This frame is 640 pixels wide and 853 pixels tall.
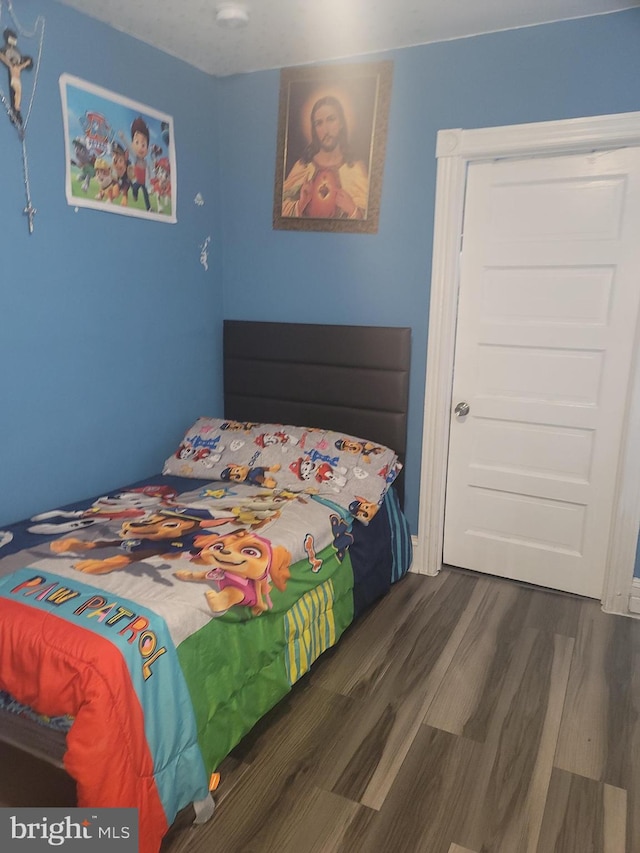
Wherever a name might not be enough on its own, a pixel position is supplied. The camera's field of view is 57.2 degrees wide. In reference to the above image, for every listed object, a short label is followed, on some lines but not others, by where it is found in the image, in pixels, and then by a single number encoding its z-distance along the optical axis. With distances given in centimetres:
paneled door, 245
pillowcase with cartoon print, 254
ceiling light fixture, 223
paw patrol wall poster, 231
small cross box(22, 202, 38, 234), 219
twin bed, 142
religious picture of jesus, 271
